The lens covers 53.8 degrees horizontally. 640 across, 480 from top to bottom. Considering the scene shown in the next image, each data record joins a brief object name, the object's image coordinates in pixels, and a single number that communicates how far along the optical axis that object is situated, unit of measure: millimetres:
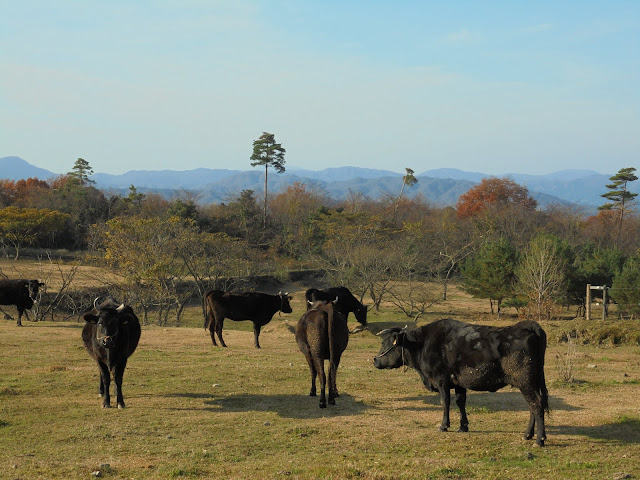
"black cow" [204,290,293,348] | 20203
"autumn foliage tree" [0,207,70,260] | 53406
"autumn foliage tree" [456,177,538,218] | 109125
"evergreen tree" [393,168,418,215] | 93125
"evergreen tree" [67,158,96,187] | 99000
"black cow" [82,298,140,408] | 11388
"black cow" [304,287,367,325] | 16164
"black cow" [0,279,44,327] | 24250
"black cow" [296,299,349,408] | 11688
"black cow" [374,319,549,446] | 8984
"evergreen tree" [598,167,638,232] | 96250
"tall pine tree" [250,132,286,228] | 87062
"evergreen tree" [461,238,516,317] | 45000
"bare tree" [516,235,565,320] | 38244
